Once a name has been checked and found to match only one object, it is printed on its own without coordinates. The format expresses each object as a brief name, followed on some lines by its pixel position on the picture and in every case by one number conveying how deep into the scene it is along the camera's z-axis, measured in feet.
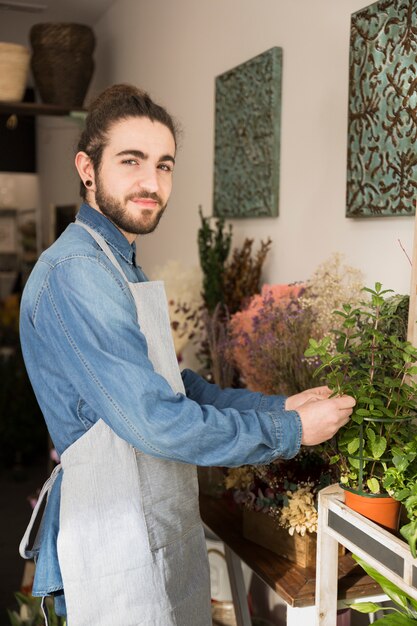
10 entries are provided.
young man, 4.56
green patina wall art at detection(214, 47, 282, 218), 8.15
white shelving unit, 4.18
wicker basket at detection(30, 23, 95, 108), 12.96
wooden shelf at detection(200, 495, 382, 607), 5.35
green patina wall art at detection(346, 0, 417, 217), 5.88
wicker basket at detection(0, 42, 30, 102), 12.64
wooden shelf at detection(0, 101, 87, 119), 13.03
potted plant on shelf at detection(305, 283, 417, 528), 4.64
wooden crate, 5.64
